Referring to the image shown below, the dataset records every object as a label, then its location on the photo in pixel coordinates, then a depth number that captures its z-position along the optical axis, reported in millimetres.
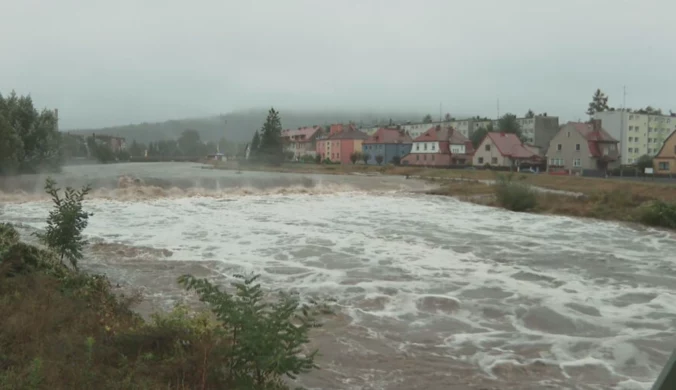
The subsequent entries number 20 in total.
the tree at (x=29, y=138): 51469
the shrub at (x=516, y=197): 34031
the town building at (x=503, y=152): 82250
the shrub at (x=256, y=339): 4898
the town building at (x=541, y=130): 116375
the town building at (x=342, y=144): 116188
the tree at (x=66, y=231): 11586
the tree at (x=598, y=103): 122875
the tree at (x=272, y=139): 104312
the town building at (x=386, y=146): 106438
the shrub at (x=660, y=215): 26969
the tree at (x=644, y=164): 66250
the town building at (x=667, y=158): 66000
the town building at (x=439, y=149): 94188
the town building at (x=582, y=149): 75750
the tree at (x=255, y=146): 109156
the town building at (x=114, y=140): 164750
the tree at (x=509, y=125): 114125
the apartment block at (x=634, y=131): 97125
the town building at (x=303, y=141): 136250
